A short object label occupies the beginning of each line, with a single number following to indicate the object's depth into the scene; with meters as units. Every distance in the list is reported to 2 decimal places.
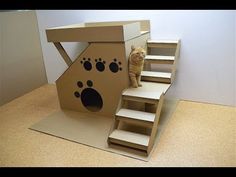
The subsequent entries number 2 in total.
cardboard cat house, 1.63
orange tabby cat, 1.72
